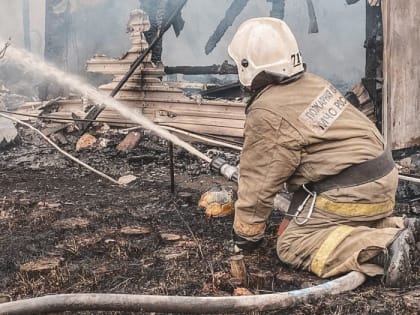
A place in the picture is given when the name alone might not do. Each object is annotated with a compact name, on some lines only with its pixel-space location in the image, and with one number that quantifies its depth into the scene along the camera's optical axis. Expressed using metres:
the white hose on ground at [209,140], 5.34
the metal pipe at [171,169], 5.74
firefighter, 3.56
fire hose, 2.64
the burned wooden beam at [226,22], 11.45
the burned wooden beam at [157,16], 10.65
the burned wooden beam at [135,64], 8.67
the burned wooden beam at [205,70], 9.48
